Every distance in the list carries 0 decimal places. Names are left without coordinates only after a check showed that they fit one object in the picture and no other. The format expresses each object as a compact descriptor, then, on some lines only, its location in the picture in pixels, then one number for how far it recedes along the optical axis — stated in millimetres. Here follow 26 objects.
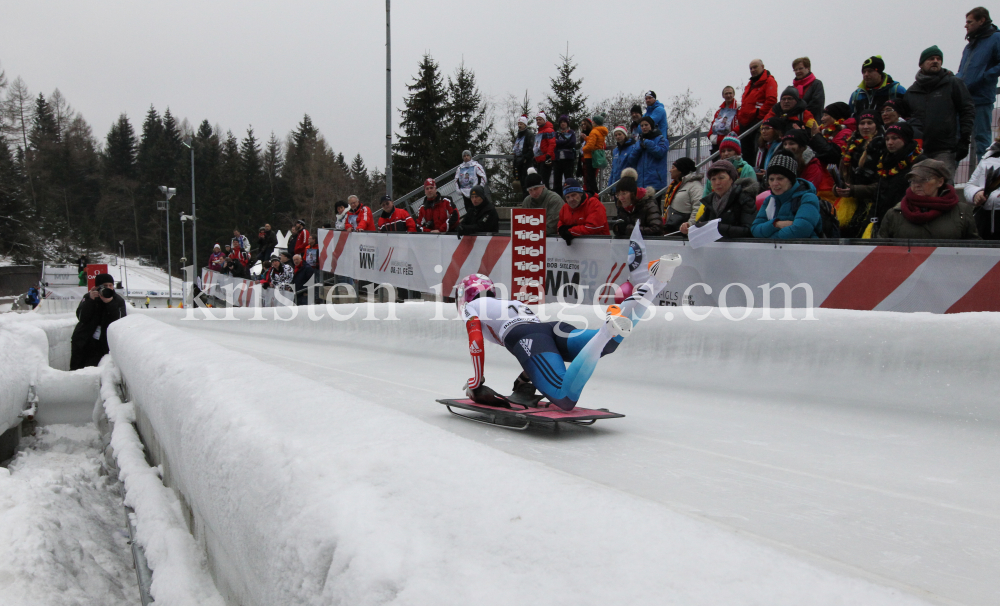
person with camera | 7922
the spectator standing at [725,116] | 8828
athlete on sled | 3455
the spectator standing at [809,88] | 7680
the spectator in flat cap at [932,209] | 4895
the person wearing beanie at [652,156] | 9227
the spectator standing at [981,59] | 6293
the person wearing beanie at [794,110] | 6965
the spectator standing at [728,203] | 6105
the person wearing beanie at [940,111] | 5973
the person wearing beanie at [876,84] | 6723
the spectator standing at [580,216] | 7395
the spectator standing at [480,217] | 8938
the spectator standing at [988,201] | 4922
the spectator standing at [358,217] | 12164
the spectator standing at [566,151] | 10852
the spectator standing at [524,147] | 11312
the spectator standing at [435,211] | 10992
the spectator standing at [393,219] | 11684
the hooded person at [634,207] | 7090
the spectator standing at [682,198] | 7117
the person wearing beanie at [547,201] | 8234
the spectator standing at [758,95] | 8344
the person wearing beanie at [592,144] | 10516
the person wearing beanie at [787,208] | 5621
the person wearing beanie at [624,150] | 9453
